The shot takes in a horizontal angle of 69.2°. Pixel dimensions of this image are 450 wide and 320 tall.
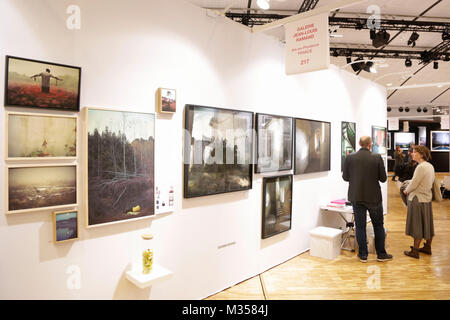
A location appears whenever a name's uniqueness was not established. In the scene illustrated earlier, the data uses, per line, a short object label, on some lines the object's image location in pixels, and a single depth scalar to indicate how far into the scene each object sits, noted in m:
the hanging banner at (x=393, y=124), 15.89
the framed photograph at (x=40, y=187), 2.07
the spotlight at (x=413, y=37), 6.32
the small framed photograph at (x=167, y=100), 2.87
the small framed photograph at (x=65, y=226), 2.24
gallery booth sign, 3.18
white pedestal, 4.75
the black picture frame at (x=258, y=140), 3.97
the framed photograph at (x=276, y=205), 4.18
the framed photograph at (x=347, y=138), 6.05
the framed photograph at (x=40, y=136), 2.06
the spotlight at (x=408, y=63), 7.97
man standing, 4.58
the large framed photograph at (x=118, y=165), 2.44
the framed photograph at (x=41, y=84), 2.06
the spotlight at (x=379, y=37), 5.53
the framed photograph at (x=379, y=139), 7.23
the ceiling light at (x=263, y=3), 3.17
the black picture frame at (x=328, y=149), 4.70
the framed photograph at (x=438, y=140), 18.38
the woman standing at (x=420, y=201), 4.67
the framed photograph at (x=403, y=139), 18.30
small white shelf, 2.48
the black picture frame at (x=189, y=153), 3.13
